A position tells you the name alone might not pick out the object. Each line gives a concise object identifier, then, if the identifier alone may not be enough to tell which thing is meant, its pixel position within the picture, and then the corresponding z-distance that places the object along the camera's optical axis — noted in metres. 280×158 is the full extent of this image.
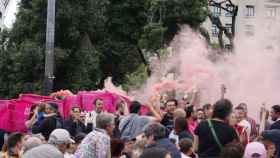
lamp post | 21.38
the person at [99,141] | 8.23
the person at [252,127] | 10.81
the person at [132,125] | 11.03
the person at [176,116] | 9.39
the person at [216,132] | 8.29
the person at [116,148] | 8.29
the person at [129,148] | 9.30
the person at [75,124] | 12.67
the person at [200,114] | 11.63
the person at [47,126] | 10.82
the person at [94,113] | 13.03
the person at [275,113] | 10.50
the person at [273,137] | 8.14
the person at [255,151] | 6.98
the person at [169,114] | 11.05
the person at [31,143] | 8.03
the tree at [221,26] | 23.45
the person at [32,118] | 13.48
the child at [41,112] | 12.31
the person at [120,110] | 12.55
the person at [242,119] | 10.27
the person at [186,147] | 8.35
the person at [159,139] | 8.02
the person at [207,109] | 11.04
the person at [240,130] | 9.39
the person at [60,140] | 8.09
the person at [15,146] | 8.75
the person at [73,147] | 8.92
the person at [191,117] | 10.81
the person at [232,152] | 6.68
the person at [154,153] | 5.34
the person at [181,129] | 9.11
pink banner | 15.86
